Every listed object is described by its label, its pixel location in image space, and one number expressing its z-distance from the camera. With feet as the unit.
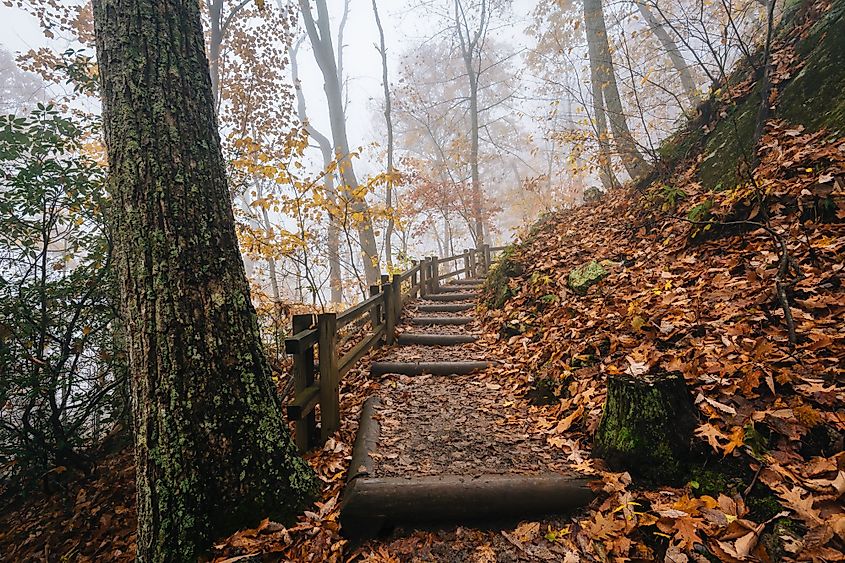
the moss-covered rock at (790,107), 13.71
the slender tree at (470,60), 48.21
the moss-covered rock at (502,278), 22.39
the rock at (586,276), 16.49
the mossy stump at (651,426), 7.64
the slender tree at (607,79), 23.73
